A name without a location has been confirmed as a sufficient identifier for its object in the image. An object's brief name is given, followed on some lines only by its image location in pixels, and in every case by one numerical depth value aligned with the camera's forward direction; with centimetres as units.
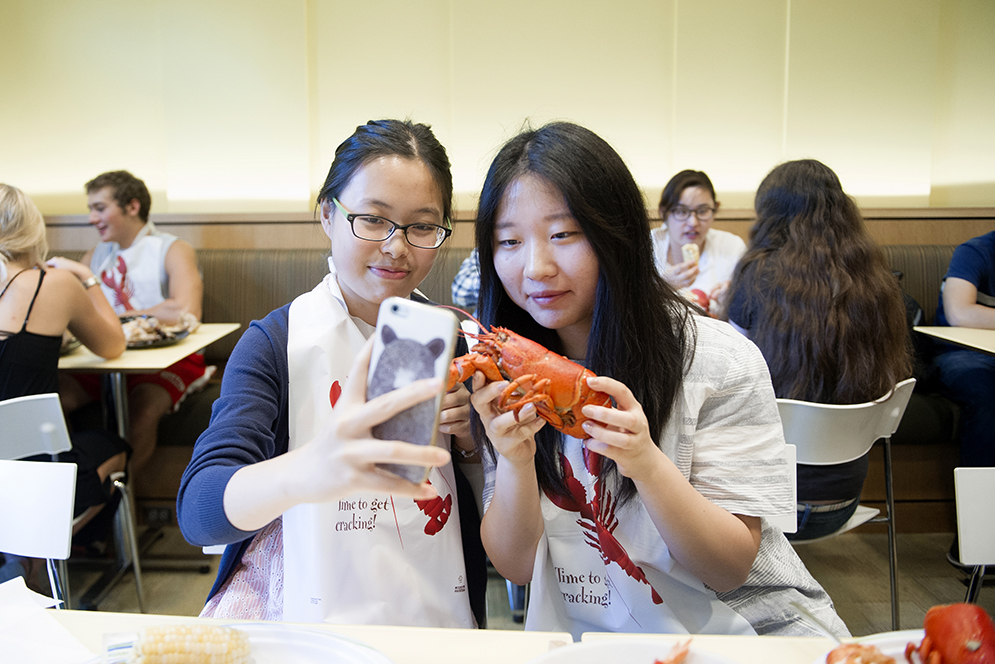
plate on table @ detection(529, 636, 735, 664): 77
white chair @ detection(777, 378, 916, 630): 208
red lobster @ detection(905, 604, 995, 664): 75
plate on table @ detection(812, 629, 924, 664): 82
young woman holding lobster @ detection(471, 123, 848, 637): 113
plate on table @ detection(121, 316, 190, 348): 301
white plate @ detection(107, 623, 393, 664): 80
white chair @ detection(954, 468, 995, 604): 135
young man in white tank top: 389
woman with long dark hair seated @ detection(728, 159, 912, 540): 218
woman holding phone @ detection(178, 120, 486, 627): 126
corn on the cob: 78
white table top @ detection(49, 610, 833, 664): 87
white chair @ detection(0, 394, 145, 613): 207
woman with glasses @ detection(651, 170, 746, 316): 371
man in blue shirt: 320
